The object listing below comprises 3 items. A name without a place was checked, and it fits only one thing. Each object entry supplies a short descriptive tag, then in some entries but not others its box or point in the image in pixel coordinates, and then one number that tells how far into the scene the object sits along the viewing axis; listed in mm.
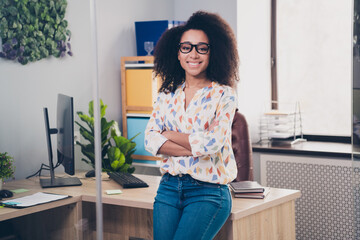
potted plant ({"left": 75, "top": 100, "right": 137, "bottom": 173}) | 3092
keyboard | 2342
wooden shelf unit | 3525
